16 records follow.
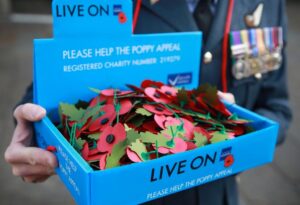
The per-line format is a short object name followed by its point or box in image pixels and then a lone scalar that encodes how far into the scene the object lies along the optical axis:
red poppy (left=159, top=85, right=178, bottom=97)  0.68
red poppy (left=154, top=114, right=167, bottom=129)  0.60
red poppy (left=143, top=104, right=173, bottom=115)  0.62
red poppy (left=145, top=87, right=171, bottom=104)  0.65
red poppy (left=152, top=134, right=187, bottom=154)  0.55
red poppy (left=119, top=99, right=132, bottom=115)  0.61
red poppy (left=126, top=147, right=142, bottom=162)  0.53
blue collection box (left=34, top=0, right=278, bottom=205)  0.52
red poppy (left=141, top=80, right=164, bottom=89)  0.71
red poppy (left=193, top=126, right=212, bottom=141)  0.60
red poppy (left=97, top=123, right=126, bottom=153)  0.55
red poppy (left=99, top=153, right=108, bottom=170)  0.52
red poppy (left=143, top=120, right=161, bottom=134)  0.60
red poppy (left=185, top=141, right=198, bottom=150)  0.58
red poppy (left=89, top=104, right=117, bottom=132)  0.59
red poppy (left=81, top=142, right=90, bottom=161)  0.54
